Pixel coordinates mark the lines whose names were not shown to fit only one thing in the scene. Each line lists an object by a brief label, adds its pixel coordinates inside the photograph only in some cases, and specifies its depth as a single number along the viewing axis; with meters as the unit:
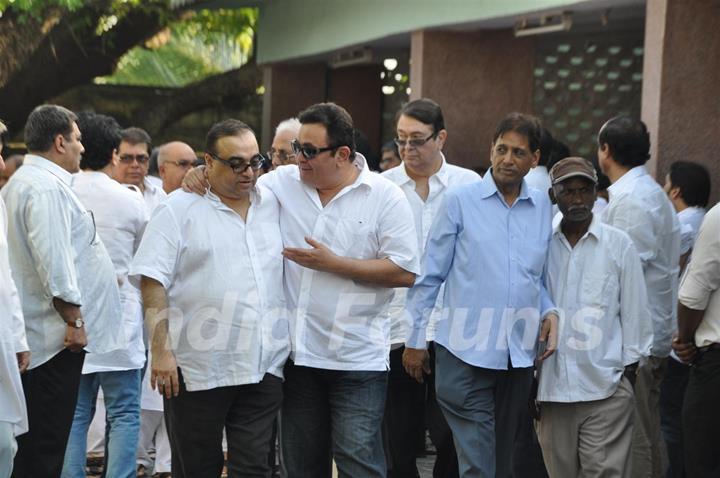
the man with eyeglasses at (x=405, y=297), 11.89
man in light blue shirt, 10.52
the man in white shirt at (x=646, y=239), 11.82
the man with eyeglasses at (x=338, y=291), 9.88
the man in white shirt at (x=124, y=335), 12.11
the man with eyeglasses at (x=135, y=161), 14.80
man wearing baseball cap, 10.78
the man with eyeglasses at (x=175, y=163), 15.39
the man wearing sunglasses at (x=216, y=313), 9.49
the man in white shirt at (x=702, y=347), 10.50
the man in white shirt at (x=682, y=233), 13.16
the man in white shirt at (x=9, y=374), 8.95
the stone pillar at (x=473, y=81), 18.95
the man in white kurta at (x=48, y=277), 10.47
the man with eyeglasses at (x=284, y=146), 12.85
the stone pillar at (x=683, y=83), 13.63
